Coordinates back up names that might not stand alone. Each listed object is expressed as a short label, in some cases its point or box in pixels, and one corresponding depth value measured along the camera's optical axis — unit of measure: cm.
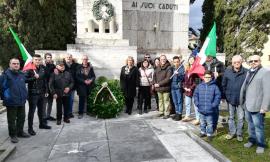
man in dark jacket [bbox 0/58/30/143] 417
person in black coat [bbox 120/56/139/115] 561
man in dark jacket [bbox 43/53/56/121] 516
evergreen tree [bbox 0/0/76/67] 1001
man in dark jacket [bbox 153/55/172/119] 528
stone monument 686
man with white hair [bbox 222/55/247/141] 396
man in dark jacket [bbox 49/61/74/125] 506
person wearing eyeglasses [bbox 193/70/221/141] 406
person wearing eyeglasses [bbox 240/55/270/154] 353
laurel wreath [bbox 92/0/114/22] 726
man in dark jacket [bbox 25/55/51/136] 461
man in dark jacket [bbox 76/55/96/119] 552
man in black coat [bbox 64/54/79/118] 549
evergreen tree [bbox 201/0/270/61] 992
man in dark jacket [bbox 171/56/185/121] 523
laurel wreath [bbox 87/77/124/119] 545
